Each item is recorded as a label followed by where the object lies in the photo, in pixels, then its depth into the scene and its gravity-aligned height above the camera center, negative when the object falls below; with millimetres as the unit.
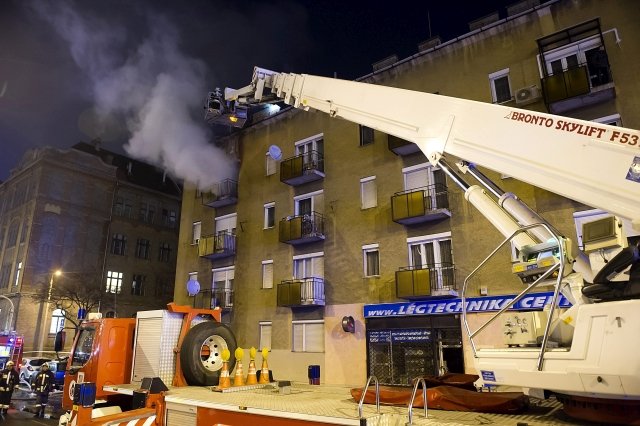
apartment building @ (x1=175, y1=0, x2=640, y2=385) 16578 +5584
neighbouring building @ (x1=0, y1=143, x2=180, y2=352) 38094 +10048
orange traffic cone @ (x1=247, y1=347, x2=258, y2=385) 8359 -506
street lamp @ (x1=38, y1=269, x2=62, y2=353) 36031 +2608
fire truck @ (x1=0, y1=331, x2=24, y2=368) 27766 -18
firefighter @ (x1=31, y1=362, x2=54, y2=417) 17688 -1545
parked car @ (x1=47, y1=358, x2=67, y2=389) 10324 -886
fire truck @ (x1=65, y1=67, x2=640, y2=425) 4000 +985
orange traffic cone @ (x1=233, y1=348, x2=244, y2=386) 7987 -519
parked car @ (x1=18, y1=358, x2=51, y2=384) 26984 -1203
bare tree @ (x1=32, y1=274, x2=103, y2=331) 35938 +4008
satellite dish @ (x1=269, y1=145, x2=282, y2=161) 24516 +10115
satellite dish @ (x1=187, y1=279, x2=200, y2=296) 22453 +2853
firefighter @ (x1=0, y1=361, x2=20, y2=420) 16875 -1345
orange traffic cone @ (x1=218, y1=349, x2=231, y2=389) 7640 -525
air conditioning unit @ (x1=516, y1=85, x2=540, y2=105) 17203 +9084
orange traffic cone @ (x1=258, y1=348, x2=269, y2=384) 8625 -528
